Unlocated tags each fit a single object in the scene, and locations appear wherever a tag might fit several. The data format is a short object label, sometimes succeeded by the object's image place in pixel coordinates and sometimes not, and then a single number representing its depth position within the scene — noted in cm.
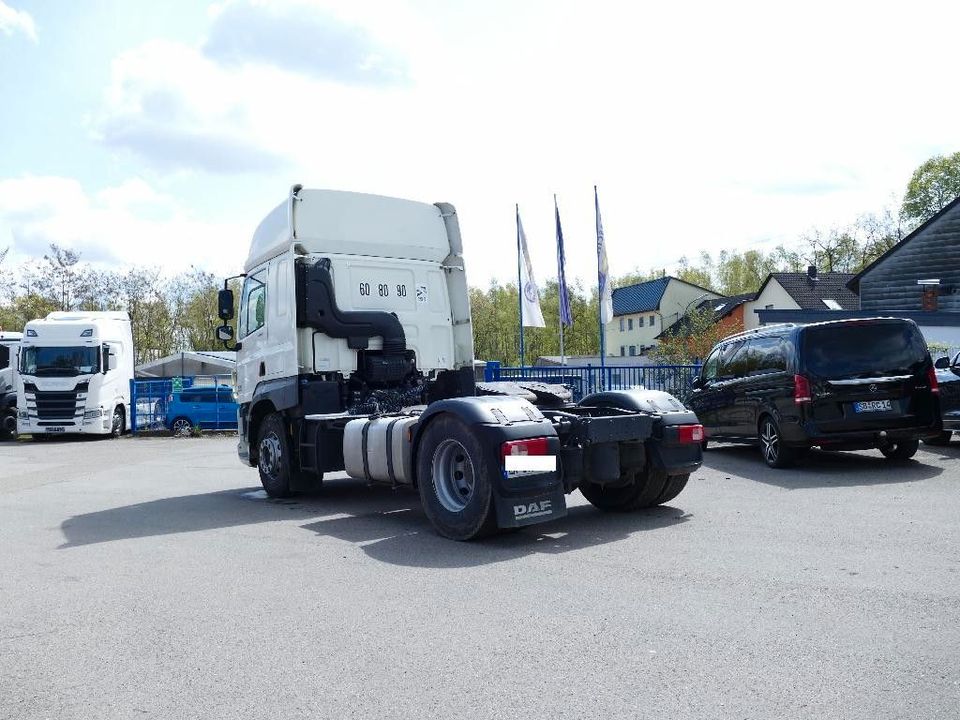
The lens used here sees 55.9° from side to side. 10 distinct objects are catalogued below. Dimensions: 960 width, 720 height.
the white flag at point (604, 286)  2561
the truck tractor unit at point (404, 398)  711
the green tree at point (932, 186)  6531
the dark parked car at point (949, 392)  1256
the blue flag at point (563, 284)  2923
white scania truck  2348
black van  1101
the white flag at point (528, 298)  2977
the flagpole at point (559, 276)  2924
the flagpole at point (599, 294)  2550
